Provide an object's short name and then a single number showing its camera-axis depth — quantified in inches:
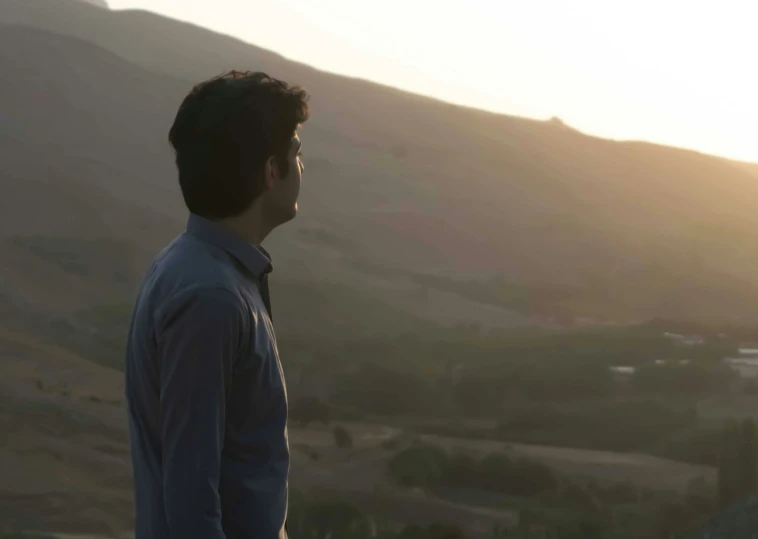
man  108.2
